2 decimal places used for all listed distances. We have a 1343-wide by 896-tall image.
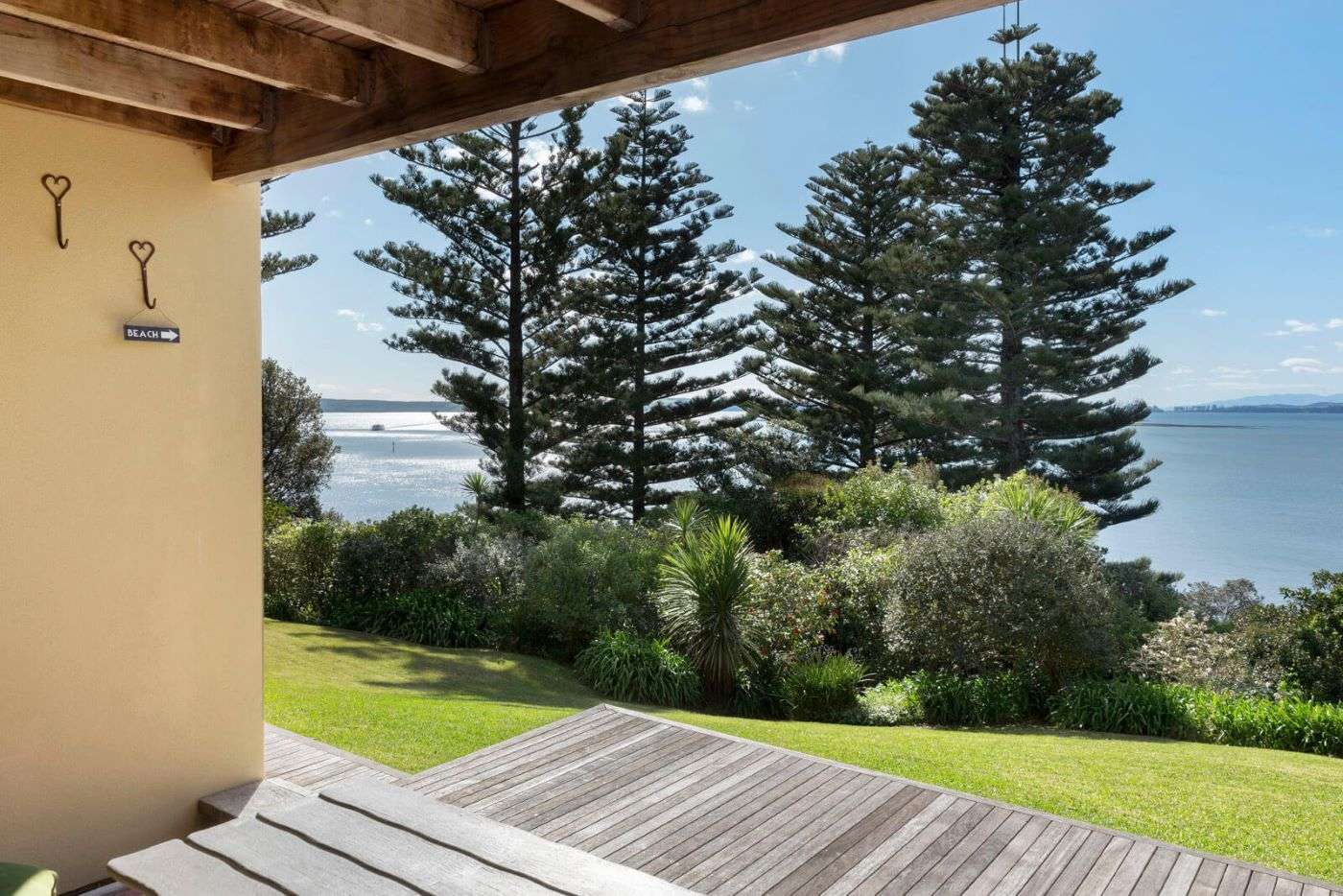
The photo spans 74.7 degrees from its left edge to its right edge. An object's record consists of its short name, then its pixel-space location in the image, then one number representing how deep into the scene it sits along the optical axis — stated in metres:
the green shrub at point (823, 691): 6.43
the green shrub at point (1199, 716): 5.55
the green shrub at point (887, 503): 10.01
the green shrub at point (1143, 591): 11.26
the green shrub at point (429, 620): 8.44
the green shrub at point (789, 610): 7.04
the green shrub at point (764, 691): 6.66
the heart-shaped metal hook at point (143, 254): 2.60
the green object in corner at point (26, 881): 1.70
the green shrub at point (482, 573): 8.98
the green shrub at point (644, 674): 6.66
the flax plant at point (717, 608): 6.66
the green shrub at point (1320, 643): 6.41
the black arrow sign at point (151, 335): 2.59
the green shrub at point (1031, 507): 7.66
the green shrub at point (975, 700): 6.17
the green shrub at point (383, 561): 9.51
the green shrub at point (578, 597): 7.88
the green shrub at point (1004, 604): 6.39
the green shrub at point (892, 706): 6.16
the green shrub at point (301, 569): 9.67
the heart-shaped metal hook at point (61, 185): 2.41
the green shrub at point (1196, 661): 6.75
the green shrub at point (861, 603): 7.35
